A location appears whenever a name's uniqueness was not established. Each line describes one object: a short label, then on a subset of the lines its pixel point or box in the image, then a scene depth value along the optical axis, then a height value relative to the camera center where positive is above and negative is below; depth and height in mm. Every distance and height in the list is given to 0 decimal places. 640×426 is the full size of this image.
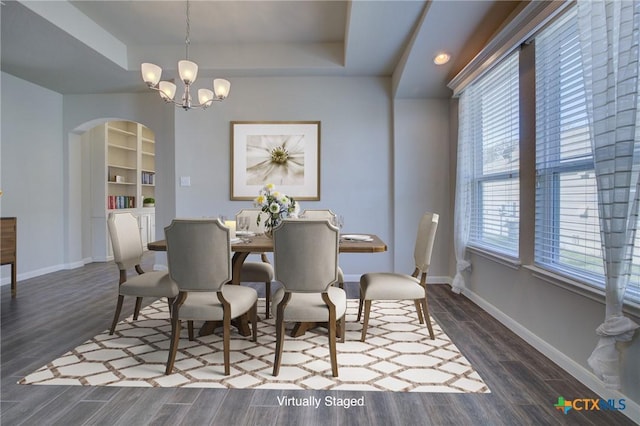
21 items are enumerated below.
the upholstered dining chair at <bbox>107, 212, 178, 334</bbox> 2723 -502
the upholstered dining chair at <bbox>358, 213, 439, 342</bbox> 2762 -607
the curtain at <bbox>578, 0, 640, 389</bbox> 1750 +270
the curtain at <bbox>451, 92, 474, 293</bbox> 3977 +175
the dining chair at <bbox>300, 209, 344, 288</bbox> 3831 -102
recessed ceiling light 3925 +1572
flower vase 2947 -169
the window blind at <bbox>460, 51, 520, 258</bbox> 3178 +489
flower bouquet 2852 -6
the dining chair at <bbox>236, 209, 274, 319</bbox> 3336 -641
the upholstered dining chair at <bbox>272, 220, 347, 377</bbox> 2137 -390
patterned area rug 2127 -1024
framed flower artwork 4926 +631
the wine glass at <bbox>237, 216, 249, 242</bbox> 3914 -199
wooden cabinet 4133 -456
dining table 2516 -299
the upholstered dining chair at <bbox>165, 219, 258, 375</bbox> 2154 -388
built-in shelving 6242 +527
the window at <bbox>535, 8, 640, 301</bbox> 2248 +260
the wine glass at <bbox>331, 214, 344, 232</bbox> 3050 -146
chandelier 3172 +1104
